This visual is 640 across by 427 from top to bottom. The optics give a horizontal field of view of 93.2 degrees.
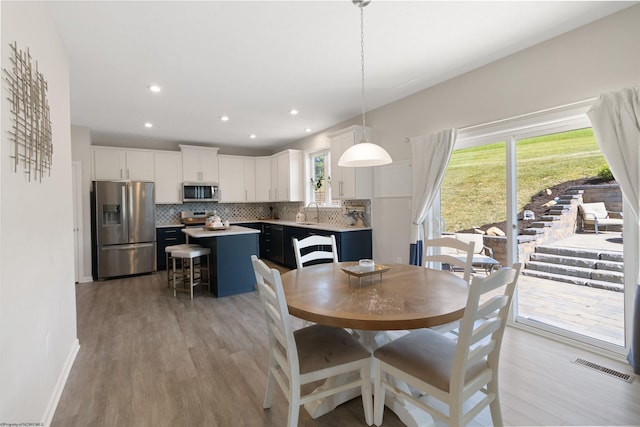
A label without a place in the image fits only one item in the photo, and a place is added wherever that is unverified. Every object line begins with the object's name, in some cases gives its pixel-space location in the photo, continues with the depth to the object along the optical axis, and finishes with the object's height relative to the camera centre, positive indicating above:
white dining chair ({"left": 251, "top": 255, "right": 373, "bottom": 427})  1.45 -0.77
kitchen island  4.07 -0.67
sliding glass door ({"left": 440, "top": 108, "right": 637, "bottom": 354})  2.50 -0.15
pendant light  2.29 +0.42
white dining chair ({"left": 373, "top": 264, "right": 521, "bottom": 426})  1.25 -0.75
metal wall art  1.44 +0.52
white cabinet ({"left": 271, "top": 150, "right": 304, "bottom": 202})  6.14 +0.70
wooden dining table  1.37 -0.48
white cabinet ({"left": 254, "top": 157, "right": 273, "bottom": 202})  6.91 +0.73
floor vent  2.08 -1.18
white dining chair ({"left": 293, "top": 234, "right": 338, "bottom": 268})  2.59 -0.31
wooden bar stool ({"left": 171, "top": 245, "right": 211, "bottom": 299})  4.03 -0.85
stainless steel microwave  6.14 +0.40
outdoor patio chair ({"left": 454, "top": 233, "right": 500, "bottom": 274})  3.23 -0.53
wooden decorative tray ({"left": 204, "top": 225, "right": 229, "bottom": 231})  4.36 -0.25
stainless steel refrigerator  4.98 -0.28
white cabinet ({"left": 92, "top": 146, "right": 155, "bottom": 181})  5.45 +0.89
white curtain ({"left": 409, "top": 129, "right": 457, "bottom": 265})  3.41 +0.41
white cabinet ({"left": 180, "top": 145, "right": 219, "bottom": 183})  6.16 +0.98
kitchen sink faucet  5.84 -0.07
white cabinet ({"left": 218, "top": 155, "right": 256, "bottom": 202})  6.61 +0.71
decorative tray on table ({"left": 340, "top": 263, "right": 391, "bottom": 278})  1.92 -0.40
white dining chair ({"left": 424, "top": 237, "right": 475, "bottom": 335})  2.12 -0.40
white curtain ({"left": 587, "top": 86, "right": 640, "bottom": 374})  2.10 +0.47
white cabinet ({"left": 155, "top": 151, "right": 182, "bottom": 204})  5.93 +0.69
